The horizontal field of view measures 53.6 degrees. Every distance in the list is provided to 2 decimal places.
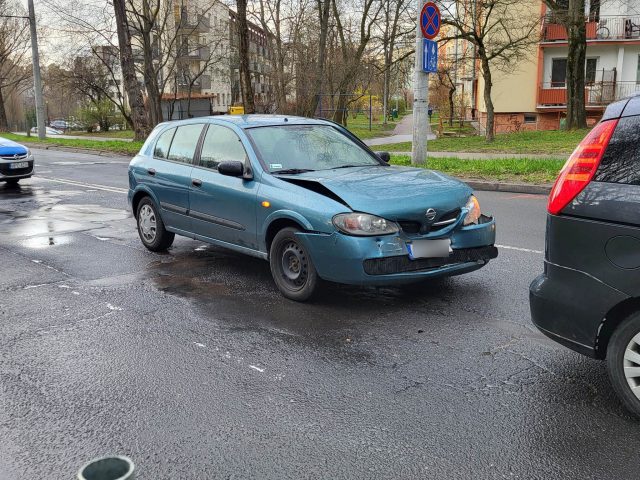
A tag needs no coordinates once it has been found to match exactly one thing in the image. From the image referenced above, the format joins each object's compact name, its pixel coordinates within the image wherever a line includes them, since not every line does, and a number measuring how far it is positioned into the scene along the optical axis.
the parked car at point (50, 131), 59.69
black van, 3.32
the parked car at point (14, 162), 14.72
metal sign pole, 15.01
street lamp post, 33.56
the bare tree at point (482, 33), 25.02
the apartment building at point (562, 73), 35.47
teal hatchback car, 5.18
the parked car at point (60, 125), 71.70
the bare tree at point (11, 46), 50.66
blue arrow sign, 14.95
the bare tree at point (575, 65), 27.44
